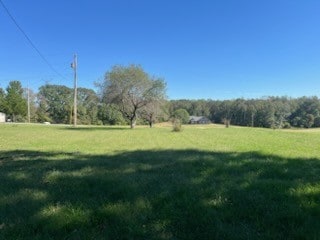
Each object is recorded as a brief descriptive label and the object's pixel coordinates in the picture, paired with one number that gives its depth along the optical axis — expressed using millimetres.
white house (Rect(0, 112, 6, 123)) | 57285
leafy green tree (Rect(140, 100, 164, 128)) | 32441
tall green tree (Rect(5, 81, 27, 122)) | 57370
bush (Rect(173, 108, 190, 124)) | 89073
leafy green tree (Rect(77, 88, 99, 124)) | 68773
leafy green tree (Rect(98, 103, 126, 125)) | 67252
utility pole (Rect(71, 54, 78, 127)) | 33438
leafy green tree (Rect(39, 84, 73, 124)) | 72949
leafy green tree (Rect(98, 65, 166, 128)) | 31524
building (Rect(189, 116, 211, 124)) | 95602
